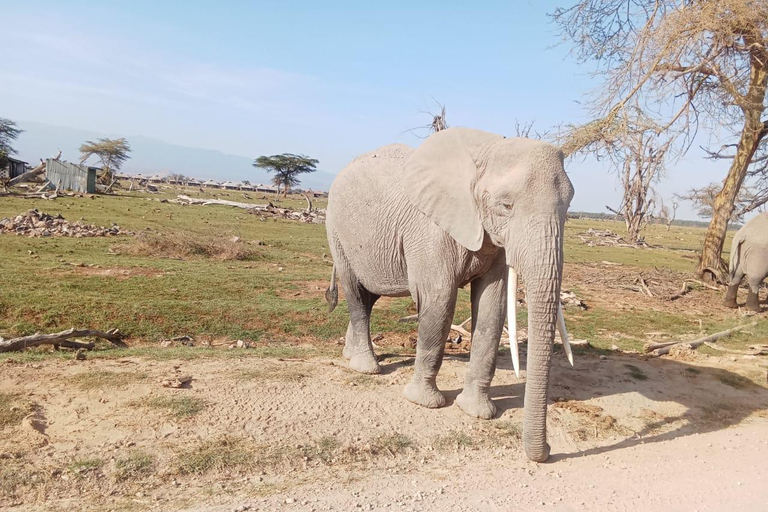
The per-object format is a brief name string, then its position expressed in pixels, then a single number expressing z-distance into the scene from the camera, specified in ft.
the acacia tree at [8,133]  166.06
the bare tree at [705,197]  131.54
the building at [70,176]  111.75
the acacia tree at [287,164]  190.49
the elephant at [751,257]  41.16
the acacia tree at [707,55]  41.65
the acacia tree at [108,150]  175.63
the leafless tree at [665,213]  186.23
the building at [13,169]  127.24
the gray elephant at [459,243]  14.10
